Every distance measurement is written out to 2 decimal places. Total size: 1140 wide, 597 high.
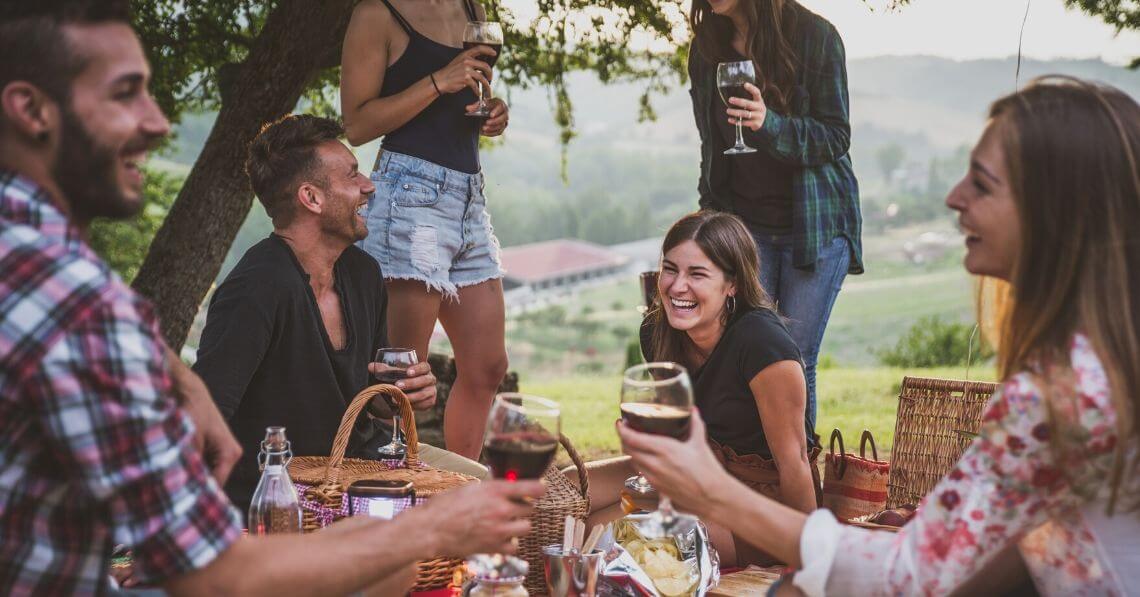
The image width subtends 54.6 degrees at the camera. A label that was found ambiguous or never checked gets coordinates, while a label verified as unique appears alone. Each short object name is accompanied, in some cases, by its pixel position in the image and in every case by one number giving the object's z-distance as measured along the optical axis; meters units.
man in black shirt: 3.20
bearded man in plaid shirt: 1.55
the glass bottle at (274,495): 2.47
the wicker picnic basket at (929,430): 3.90
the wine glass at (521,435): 1.96
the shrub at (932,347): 11.77
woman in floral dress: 1.86
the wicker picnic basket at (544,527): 3.09
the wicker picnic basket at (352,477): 2.76
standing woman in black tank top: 3.98
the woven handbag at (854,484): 3.90
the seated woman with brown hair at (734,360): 3.51
